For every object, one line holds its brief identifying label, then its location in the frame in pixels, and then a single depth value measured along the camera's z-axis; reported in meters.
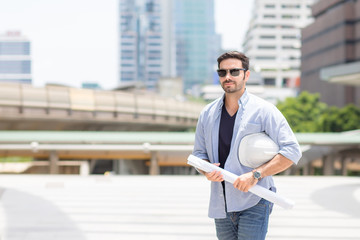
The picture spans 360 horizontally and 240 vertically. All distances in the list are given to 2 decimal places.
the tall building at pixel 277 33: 145.75
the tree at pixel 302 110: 55.28
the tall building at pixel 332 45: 71.12
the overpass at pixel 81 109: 27.67
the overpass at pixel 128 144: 17.09
